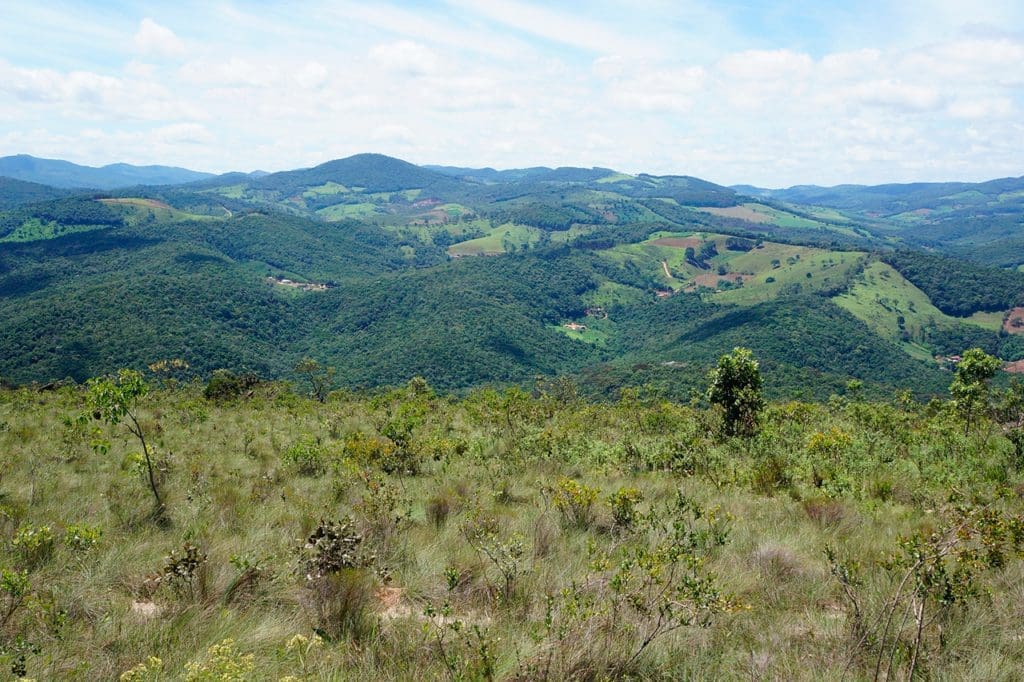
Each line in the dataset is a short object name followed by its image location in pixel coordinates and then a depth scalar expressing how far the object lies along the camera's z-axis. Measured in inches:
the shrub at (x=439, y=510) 323.6
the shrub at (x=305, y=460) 499.8
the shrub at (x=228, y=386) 1159.0
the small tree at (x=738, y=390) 699.4
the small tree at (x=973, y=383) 778.8
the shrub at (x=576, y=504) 311.0
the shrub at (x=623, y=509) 301.6
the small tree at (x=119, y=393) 329.4
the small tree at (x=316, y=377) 1766.5
